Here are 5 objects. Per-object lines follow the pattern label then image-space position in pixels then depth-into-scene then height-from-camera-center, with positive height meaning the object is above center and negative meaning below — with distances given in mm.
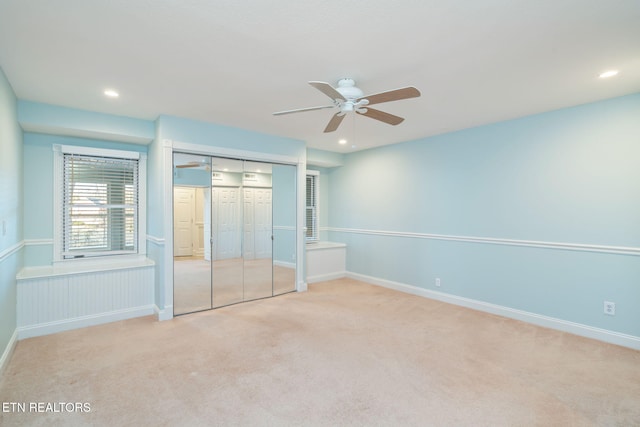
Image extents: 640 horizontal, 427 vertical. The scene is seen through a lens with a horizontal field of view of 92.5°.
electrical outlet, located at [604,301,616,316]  3218 -979
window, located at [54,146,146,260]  3890 +165
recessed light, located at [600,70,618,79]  2609 +1226
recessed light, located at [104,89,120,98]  3055 +1235
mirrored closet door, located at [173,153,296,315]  4070 -229
